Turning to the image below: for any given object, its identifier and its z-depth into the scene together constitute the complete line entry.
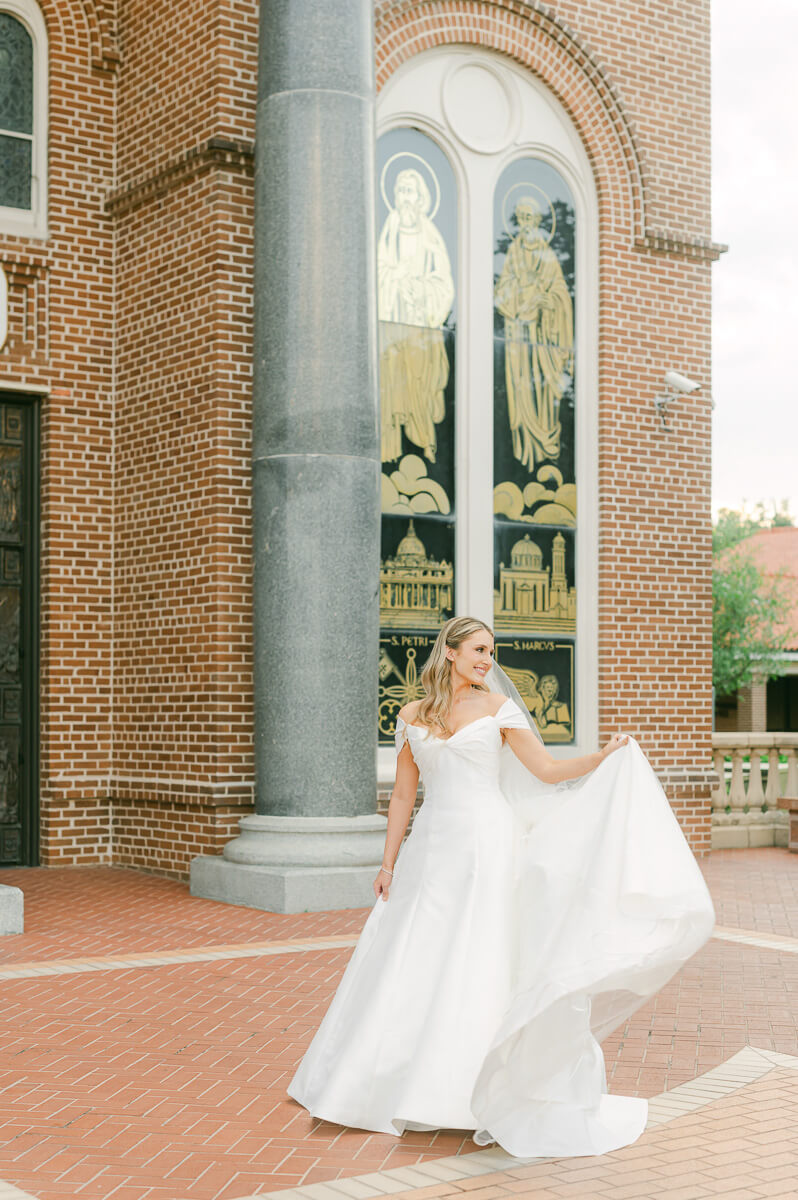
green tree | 42.50
